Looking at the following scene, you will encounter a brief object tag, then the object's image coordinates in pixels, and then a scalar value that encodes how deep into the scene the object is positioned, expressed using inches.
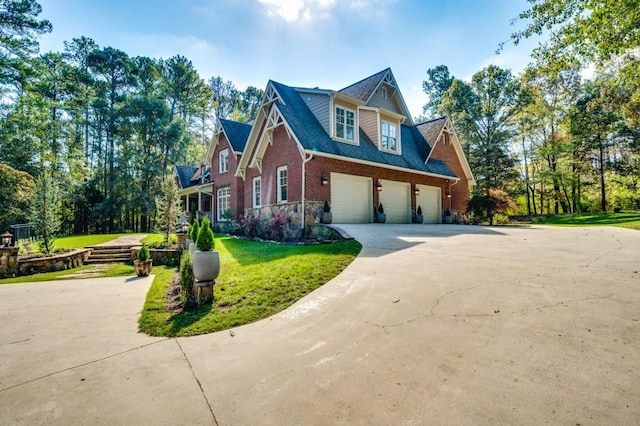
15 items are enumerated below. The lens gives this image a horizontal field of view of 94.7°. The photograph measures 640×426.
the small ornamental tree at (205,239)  192.1
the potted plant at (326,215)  477.7
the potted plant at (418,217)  627.2
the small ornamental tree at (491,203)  693.3
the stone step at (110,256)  431.5
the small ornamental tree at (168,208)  457.7
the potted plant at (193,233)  267.6
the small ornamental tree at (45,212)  378.3
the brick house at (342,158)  497.7
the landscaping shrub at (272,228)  461.7
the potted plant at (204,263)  184.9
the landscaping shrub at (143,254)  317.5
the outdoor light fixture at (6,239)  358.5
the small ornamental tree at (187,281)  199.5
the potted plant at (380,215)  557.4
